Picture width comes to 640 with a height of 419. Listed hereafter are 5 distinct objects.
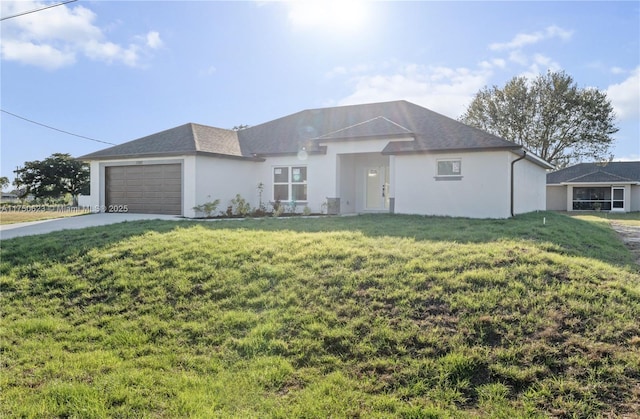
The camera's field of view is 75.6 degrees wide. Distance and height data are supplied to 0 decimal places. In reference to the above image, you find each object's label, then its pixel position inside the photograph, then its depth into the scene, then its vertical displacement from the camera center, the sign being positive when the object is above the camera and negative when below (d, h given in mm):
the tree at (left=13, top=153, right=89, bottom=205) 41688 +2324
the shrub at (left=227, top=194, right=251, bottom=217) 17062 -238
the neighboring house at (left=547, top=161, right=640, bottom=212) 33438 +1283
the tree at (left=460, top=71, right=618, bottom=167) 34375 +7537
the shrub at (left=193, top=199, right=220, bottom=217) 16078 -263
